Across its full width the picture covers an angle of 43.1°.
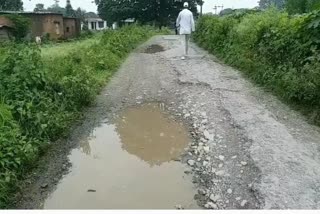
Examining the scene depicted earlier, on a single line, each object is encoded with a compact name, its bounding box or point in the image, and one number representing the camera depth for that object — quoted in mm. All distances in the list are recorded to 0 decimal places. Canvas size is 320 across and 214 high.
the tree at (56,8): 89069
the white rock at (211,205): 4364
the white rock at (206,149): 5787
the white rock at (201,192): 4695
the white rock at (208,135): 6236
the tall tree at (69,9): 70688
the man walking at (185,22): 13281
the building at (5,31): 33938
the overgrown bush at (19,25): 35812
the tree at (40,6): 86531
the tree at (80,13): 69612
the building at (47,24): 40181
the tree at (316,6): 8025
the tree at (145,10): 44656
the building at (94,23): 76600
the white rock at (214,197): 4507
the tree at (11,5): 50431
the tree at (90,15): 79725
